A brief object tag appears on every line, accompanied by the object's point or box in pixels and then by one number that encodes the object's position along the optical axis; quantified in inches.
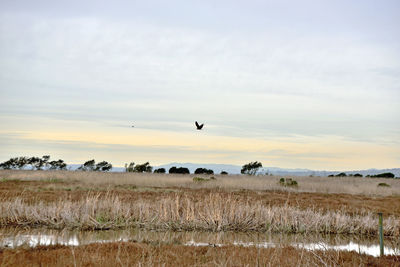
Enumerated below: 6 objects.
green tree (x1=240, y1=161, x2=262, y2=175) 3006.9
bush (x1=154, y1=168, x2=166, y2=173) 2586.1
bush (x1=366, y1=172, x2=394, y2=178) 2762.1
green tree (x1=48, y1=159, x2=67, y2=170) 3070.9
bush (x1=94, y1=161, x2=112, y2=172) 3078.2
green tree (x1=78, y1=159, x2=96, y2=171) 3041.3
